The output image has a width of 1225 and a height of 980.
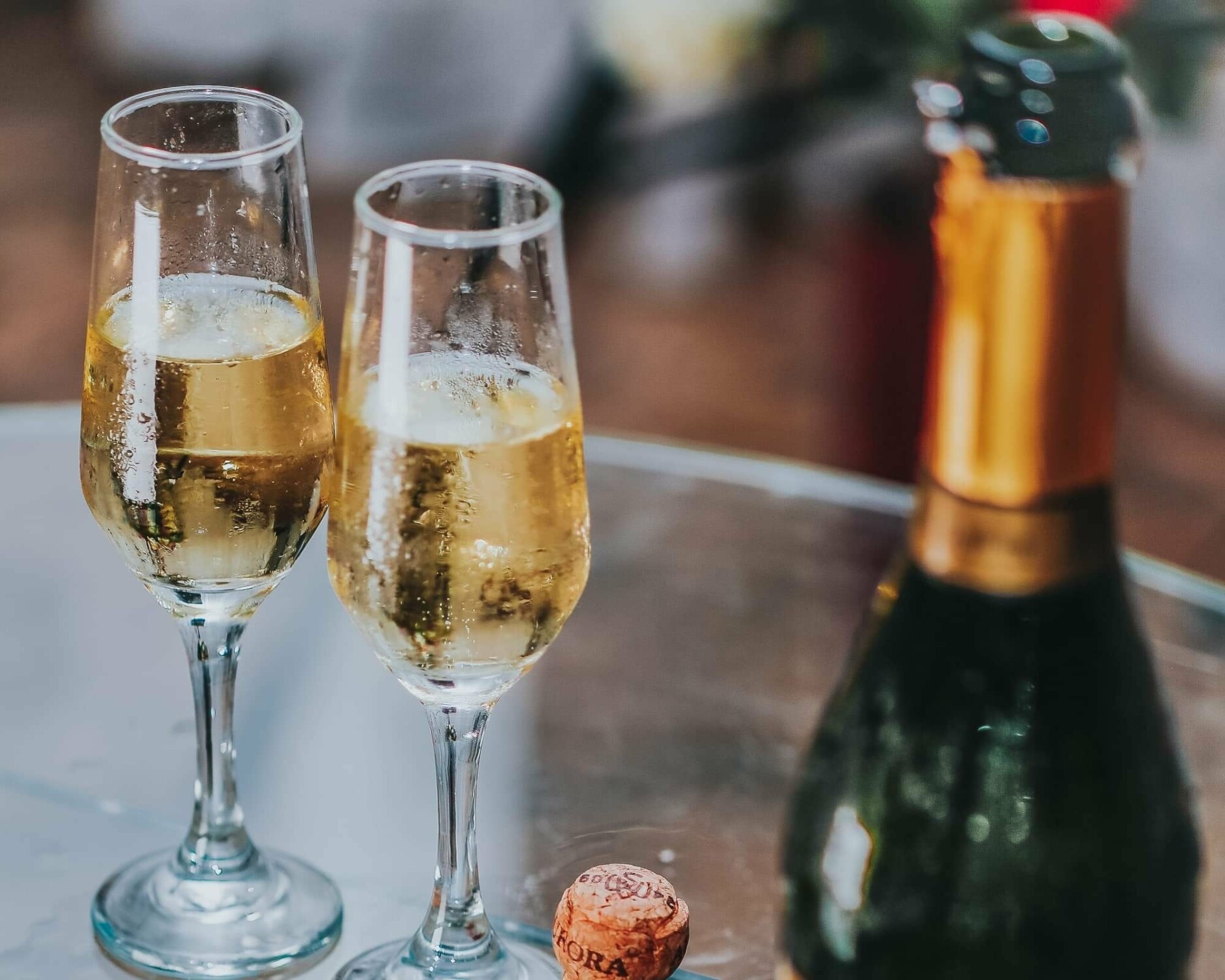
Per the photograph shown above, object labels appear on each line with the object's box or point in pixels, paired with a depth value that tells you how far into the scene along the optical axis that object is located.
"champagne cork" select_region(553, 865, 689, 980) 0.80
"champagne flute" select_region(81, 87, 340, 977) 0.82
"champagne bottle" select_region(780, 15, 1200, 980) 0.74
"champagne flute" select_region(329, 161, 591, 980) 0.78
